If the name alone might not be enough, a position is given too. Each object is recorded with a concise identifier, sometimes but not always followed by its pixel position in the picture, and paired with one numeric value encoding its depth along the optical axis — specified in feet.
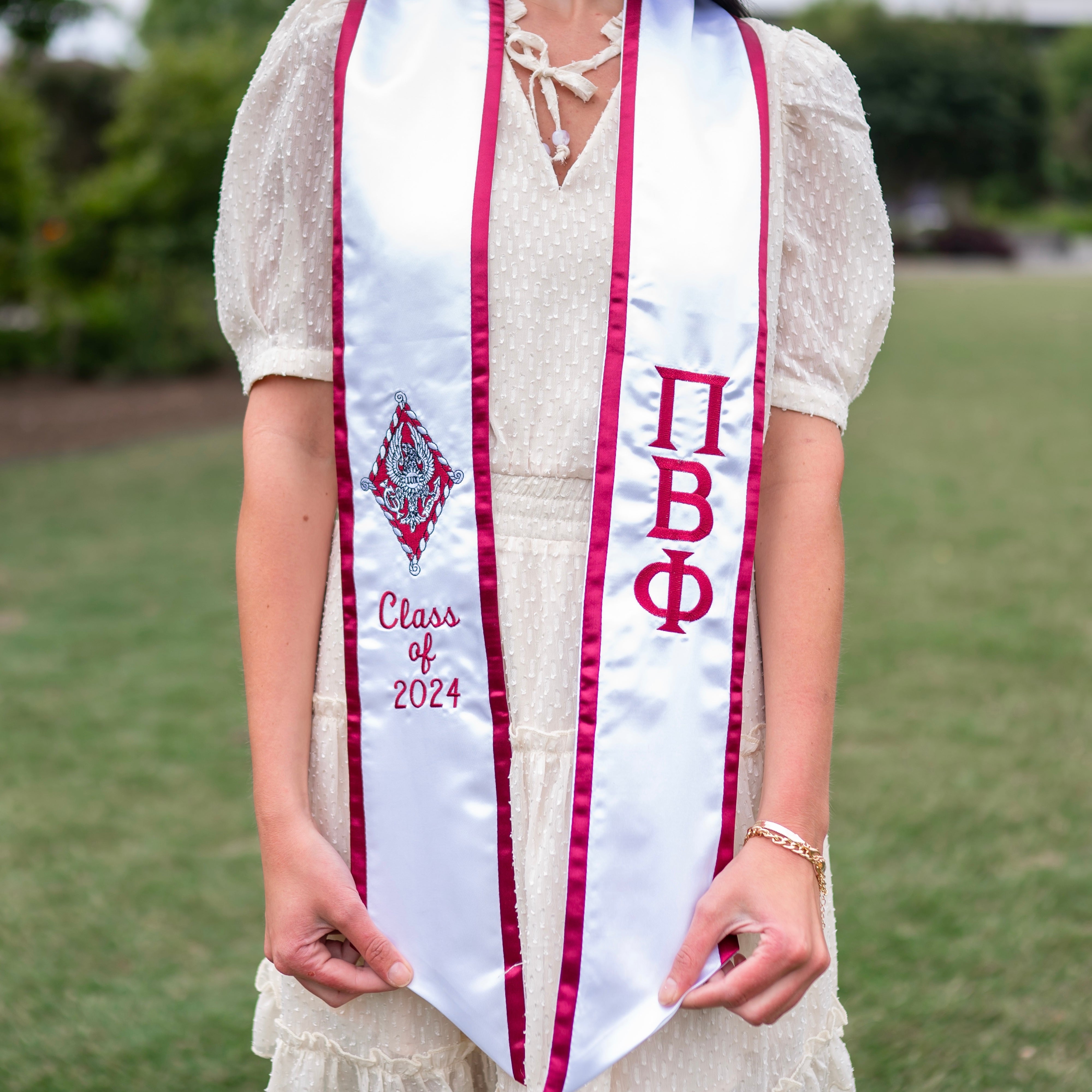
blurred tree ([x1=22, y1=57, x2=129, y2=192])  71.61
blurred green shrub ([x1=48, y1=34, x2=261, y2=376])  41.09
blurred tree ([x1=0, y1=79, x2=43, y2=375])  37.55
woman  3.74
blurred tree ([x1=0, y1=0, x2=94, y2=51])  27.84
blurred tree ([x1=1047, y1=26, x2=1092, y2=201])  181.16
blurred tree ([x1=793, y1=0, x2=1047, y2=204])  161.17
